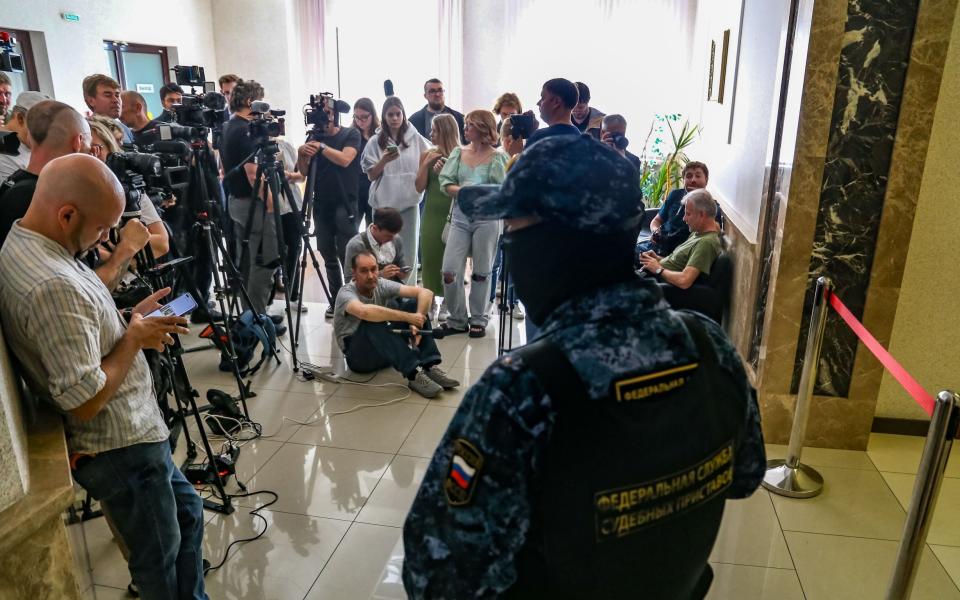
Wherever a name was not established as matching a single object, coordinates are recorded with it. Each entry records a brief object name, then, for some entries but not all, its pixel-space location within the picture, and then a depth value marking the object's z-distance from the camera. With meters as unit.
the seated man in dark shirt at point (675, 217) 4.23
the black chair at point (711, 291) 3.79
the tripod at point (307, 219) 4.18
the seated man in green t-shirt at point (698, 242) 3.76
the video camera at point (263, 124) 3.70
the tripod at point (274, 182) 3.75
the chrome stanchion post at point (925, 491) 1.58
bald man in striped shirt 1.45
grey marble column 2.67
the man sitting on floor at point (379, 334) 3.74
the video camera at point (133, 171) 2.33
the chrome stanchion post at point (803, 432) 2.70
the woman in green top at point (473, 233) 4.28
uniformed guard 0.88
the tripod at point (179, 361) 2.30
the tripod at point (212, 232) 3.33
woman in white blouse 4.61
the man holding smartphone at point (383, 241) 4.00
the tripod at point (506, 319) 3.38
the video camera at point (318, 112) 4.40
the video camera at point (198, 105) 3.47
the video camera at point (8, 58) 2.60
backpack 3.88
